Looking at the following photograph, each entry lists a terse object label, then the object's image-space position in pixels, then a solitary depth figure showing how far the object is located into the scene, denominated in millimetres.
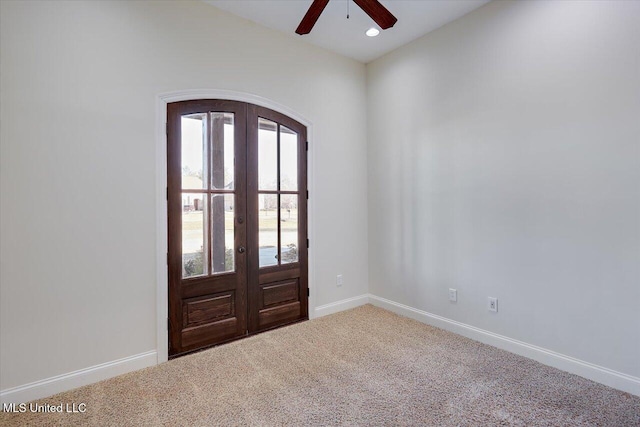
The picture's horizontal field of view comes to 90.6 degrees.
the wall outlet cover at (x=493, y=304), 2807
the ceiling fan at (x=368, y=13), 2125
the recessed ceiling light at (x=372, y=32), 3173
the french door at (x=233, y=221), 2707
